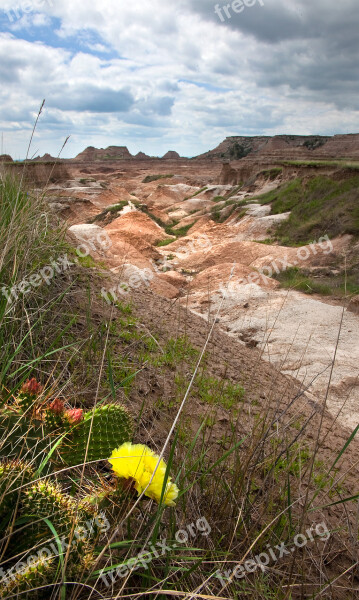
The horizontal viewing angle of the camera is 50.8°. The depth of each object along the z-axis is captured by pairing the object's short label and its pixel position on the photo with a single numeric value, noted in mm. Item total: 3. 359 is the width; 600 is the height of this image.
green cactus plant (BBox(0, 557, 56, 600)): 276
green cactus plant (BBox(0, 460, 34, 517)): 298
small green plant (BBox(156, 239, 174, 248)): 14778
